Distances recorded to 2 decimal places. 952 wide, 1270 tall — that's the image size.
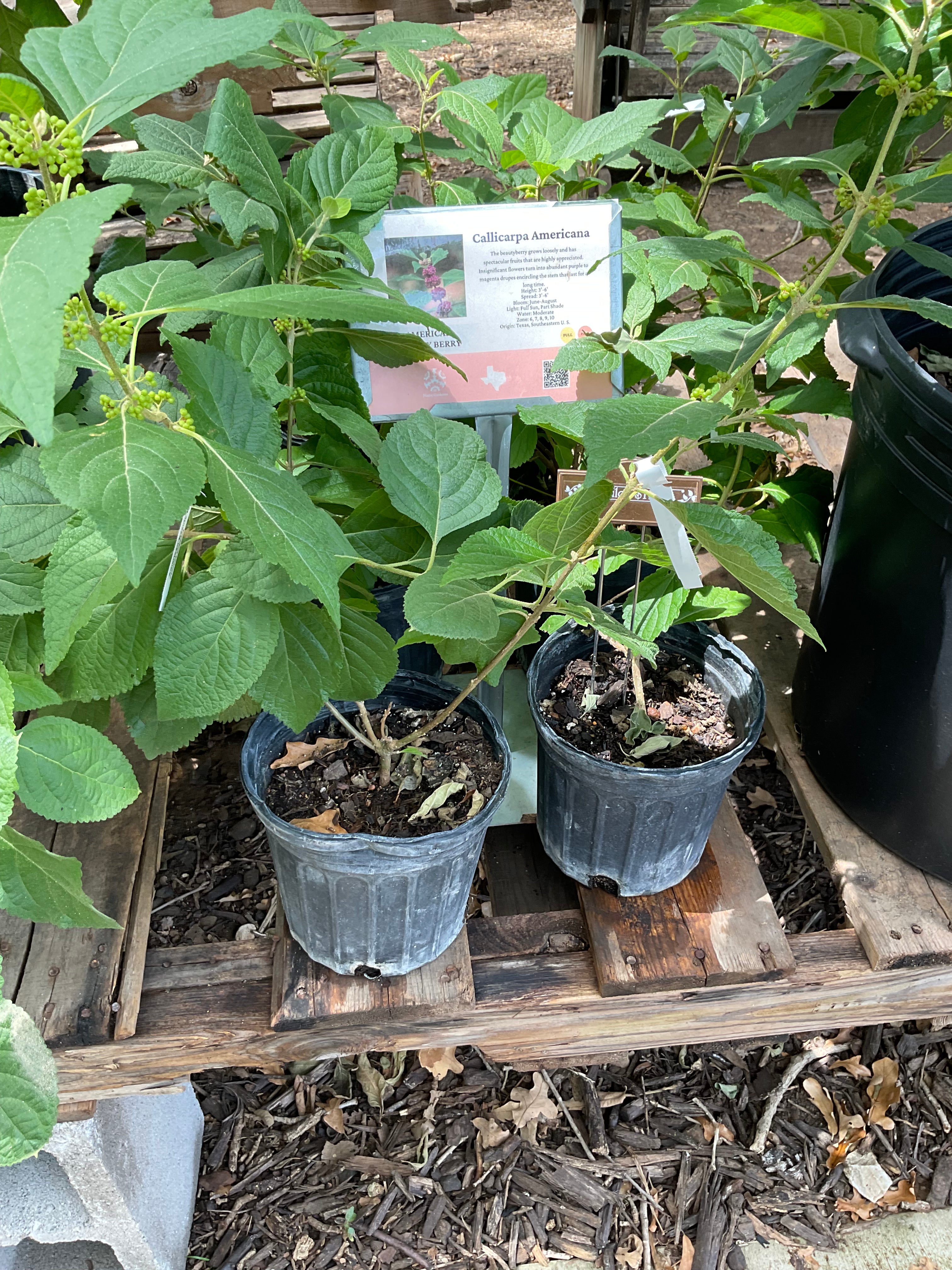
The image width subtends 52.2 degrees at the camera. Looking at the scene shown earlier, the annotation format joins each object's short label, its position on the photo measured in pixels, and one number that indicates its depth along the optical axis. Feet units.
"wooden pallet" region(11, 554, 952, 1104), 4.00
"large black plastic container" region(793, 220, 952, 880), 3.95
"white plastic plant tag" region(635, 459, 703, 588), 3.08
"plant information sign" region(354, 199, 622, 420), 4.05
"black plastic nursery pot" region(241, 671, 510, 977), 3.58
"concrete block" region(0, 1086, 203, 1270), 4.21
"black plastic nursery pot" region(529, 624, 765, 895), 3.99
